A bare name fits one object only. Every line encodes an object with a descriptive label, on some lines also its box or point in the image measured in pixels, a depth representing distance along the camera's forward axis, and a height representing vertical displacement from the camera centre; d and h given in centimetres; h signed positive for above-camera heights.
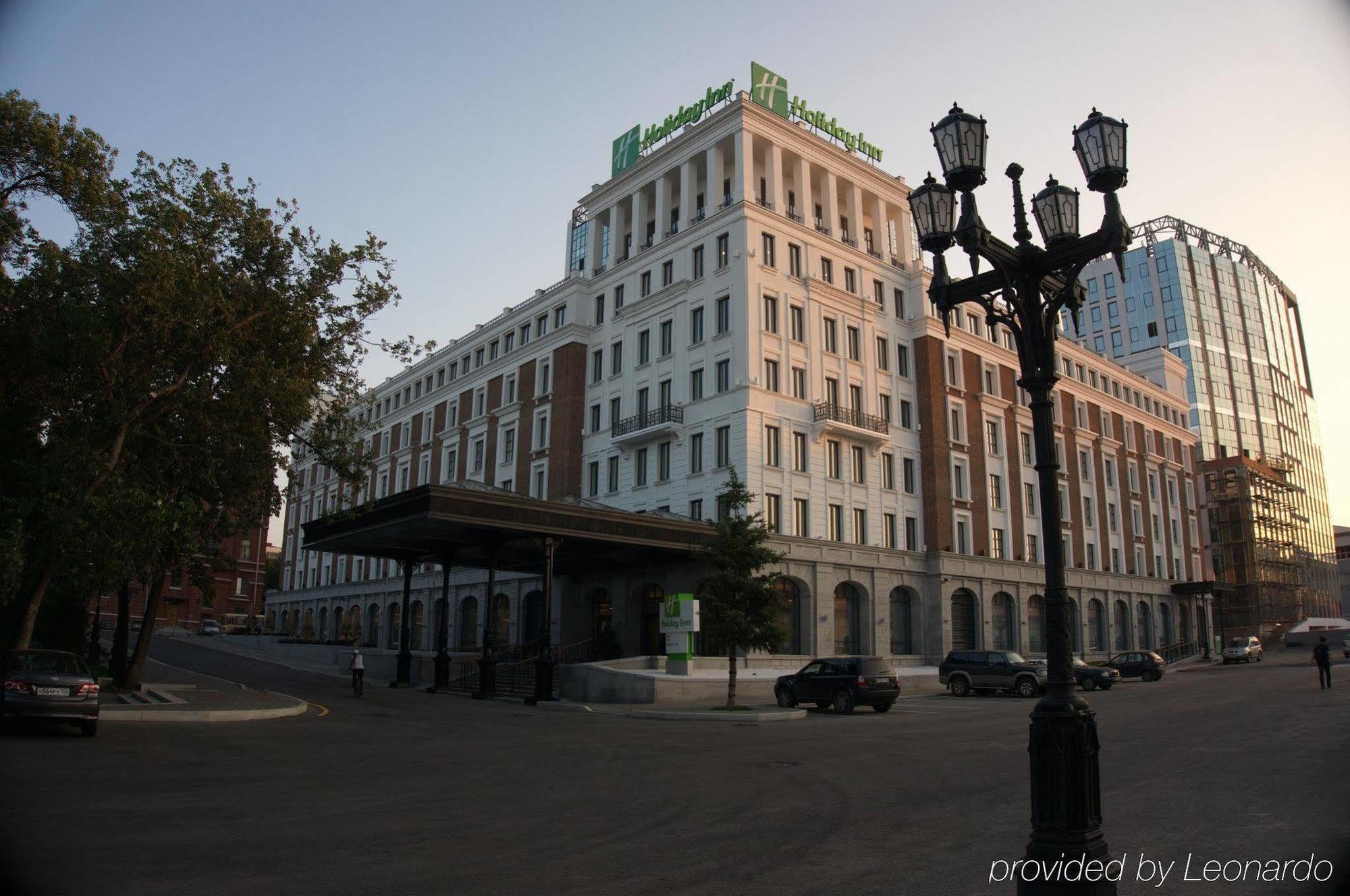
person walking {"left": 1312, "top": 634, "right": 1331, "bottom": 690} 2931 -168
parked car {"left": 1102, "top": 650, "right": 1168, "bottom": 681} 4294 -271
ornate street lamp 661 +306
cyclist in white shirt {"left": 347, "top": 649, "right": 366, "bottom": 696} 2953 -235
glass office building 11250 +3623
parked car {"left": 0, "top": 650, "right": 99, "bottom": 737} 1540 -161
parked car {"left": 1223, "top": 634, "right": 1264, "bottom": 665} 5675 -259
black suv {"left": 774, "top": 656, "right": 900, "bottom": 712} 2667 -234
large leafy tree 2025 +619
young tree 2752 +38
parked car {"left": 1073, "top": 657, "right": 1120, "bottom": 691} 3669 -283
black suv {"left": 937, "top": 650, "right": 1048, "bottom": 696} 3362 -253
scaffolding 8644 +652
